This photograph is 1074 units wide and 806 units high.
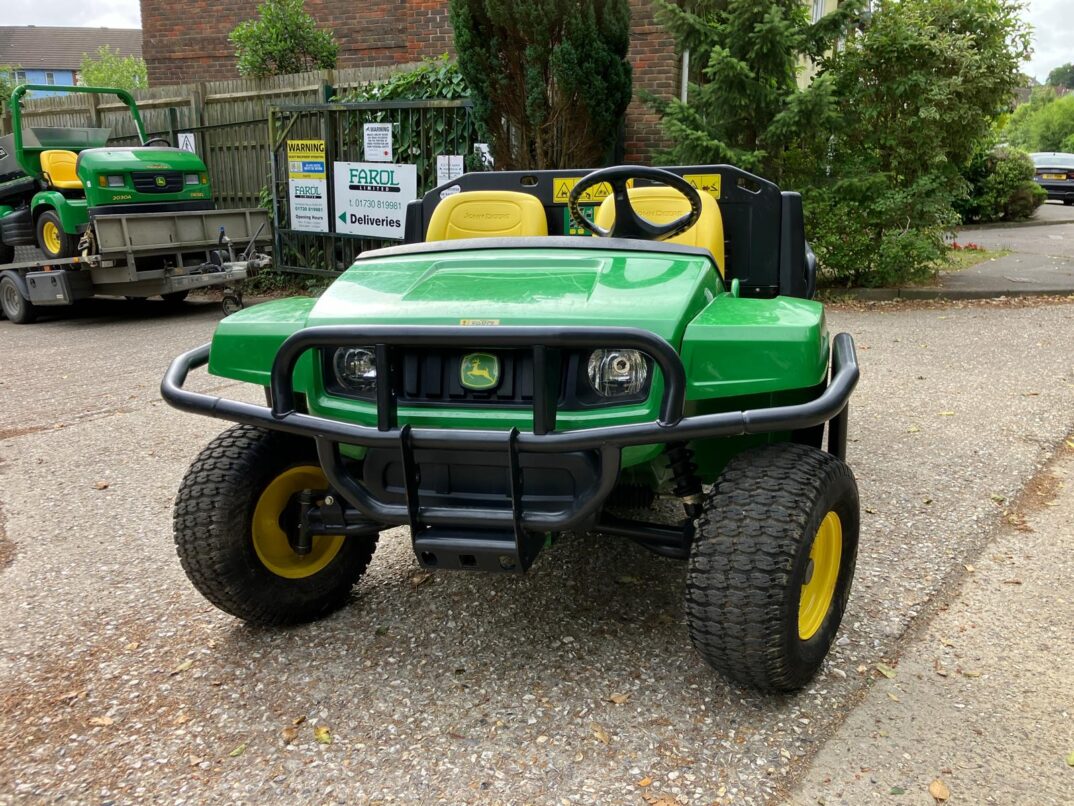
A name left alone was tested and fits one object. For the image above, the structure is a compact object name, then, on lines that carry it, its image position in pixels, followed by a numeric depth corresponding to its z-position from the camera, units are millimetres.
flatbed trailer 9641
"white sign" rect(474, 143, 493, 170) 10000
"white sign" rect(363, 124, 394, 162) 10656
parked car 24312
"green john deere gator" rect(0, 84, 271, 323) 9750
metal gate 10336
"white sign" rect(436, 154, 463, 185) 10227
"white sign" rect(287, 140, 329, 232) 11195
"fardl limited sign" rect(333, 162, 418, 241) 10633
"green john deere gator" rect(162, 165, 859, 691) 2395
